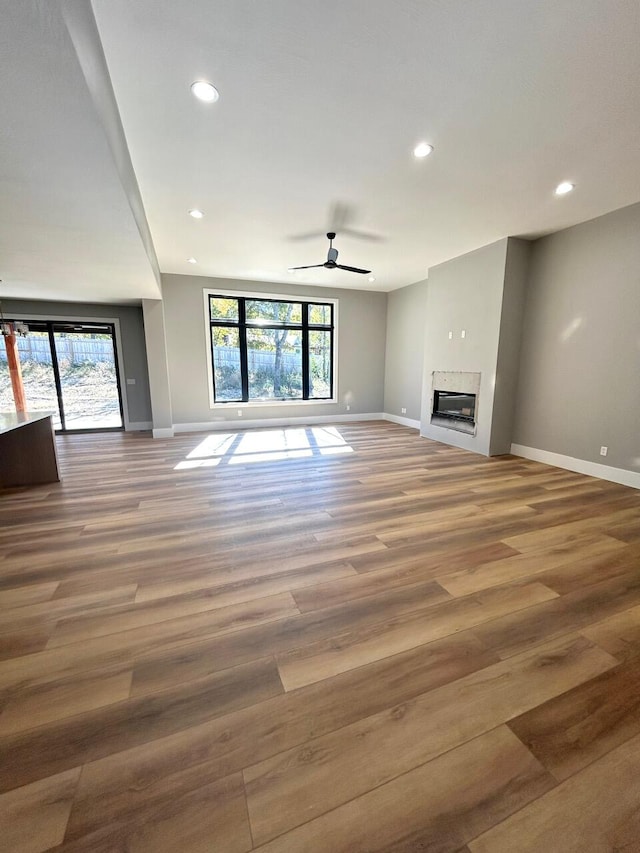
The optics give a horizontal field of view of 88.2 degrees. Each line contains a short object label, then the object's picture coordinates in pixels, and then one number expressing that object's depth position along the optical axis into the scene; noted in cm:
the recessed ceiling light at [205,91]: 198
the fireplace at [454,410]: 509
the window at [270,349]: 667
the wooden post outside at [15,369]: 561
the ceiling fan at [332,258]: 410
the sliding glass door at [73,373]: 609
